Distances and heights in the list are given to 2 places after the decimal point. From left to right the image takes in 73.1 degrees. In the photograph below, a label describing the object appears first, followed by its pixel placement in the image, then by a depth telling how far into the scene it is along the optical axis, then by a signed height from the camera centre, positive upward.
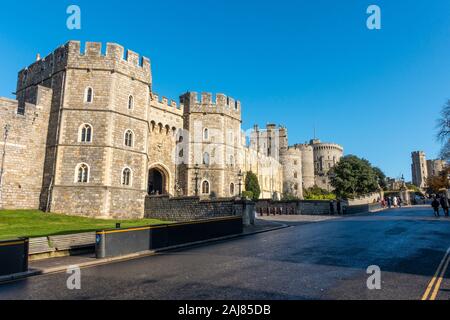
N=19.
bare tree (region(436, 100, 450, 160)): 35.28 +7.74
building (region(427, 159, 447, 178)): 120.69 +15.02
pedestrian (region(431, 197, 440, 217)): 24.03 -0.11
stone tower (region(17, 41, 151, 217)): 22.45 +5.21
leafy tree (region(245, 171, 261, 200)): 43.38 +2.43
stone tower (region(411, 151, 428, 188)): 125.34 +14.85
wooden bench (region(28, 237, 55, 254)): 10.25 -1.57
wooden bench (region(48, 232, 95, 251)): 11.00 -1.56
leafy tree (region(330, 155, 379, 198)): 51.72 +4.24
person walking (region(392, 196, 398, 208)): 46.06 +0.33
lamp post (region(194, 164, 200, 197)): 29.83 +3.33
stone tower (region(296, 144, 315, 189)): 85.31 +10.14
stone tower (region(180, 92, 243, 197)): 32.19 +6.08
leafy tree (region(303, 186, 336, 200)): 75.28 +2.86
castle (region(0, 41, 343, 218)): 22.16 +5.11
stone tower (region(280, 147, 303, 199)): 71.50 +7.34
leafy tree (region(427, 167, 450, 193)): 48.91 +4.72
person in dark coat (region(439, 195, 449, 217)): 24.63 +0.01
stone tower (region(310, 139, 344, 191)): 98.54 +15.58
